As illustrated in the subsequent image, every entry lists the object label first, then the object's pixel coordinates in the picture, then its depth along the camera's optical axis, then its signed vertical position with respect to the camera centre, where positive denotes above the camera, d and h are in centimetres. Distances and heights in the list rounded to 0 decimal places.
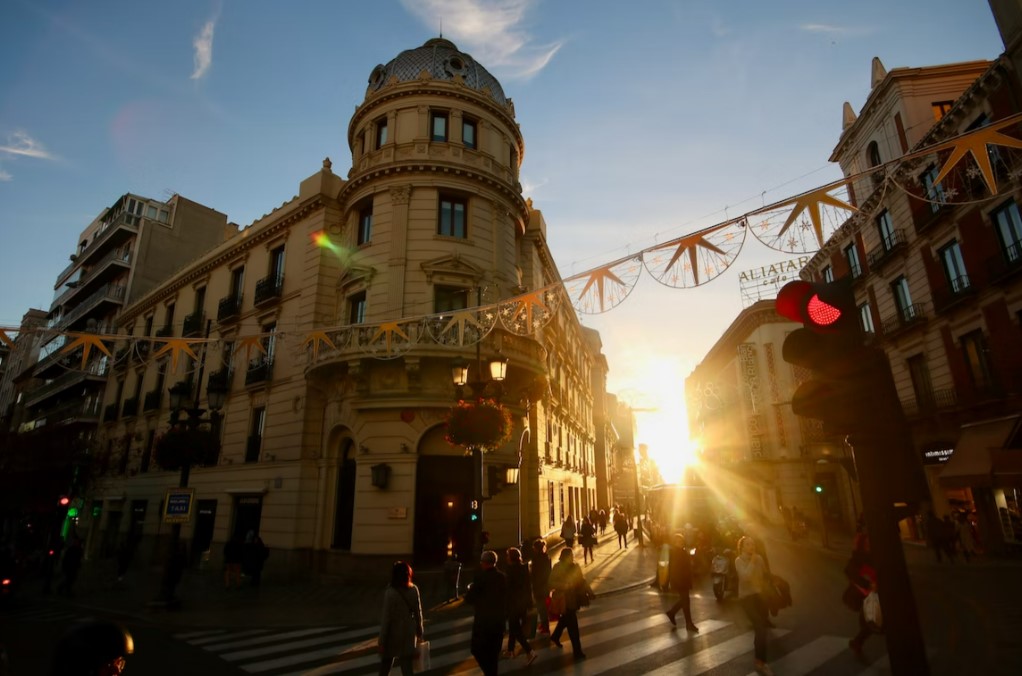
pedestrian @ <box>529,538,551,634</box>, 1009 -170
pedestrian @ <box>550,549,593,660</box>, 844 -171
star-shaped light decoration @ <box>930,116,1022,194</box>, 655 +421
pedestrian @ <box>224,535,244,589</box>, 1641 -202
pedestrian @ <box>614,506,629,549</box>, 2734 -211
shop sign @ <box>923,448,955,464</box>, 2027 +97
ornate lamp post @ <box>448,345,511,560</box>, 1222 +154
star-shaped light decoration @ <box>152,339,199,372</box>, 1336 +374
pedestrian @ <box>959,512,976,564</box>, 1852 -205
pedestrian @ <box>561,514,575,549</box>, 1842 -152
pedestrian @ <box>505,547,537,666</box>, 859 -180
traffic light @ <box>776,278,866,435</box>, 253 +64
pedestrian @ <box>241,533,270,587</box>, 1735 -212
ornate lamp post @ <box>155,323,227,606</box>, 1462 +156
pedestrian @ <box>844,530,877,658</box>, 774 -148
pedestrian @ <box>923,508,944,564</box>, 1772 -177
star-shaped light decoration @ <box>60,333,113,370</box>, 1181 +352
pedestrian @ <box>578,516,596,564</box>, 2050 -190
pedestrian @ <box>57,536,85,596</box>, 1698 -228
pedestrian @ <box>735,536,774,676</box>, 739 -157
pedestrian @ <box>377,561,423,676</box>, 624 -159
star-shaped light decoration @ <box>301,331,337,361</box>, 1395 +411
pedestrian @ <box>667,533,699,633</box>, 971 -170
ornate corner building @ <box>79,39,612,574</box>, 1708 +506
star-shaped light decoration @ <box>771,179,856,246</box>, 746 +393
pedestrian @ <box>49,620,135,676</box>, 242 -72
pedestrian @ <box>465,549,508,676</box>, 660 -159
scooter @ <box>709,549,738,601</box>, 1220 -211
